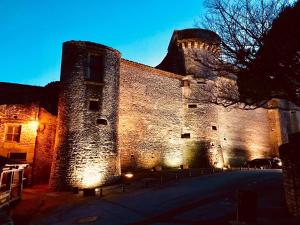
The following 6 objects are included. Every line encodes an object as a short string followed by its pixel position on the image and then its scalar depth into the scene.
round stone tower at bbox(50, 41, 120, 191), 15.29
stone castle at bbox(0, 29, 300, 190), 15.92
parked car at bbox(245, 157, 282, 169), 22.58
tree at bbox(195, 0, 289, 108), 9.88
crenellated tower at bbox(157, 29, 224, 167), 21.89
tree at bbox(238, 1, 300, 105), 9.05
